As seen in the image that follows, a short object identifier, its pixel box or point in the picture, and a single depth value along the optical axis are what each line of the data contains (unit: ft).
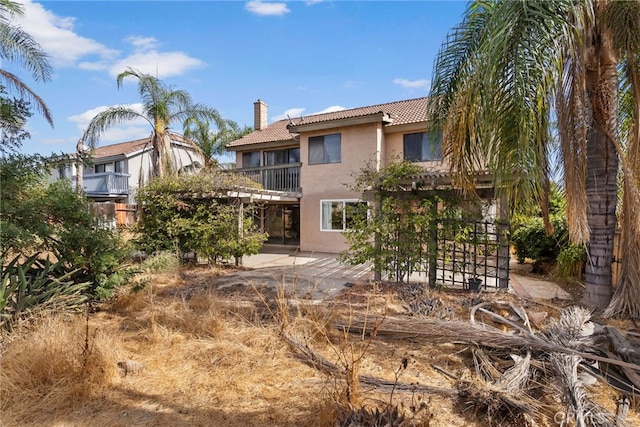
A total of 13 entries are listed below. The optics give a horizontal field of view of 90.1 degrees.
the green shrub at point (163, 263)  23.48
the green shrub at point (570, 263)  29.81
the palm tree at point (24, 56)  30.76
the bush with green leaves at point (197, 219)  36.45
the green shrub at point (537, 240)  34.17
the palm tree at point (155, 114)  50.21
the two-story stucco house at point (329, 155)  46.68
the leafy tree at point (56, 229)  16.08
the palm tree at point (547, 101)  14.08
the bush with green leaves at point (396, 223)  26.55
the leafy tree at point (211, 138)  74.01
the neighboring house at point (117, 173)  74.74
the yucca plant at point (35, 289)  14.51
